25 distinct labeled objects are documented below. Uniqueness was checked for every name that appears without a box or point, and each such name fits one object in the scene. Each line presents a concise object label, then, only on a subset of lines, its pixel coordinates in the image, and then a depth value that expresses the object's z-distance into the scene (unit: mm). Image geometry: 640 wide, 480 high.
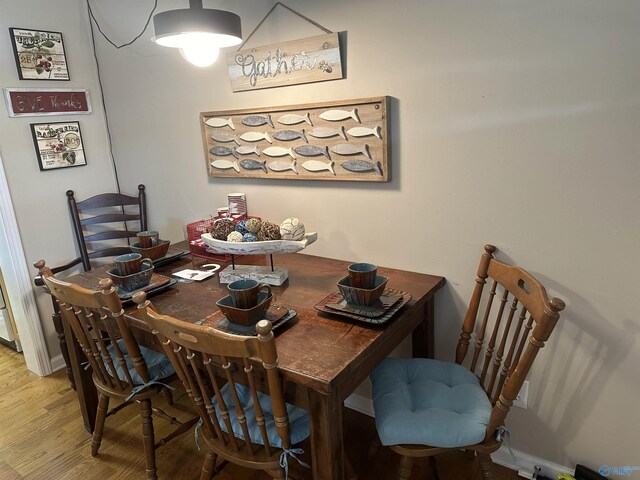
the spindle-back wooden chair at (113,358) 1484
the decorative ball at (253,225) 1696
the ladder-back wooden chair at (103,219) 2568
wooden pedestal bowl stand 1654
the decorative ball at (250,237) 1688
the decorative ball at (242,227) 1731
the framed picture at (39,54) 2314
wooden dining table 1176
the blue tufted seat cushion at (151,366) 1686
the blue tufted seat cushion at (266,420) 1328
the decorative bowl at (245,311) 1315
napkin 1835
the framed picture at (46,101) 2322
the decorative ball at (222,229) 1771
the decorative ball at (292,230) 1672
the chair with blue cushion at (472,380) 1274
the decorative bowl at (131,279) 1651
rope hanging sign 1758
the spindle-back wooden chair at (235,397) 1117
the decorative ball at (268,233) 1675
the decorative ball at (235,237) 1702
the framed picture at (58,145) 2441
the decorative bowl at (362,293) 1405
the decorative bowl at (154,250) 1966
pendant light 1372
